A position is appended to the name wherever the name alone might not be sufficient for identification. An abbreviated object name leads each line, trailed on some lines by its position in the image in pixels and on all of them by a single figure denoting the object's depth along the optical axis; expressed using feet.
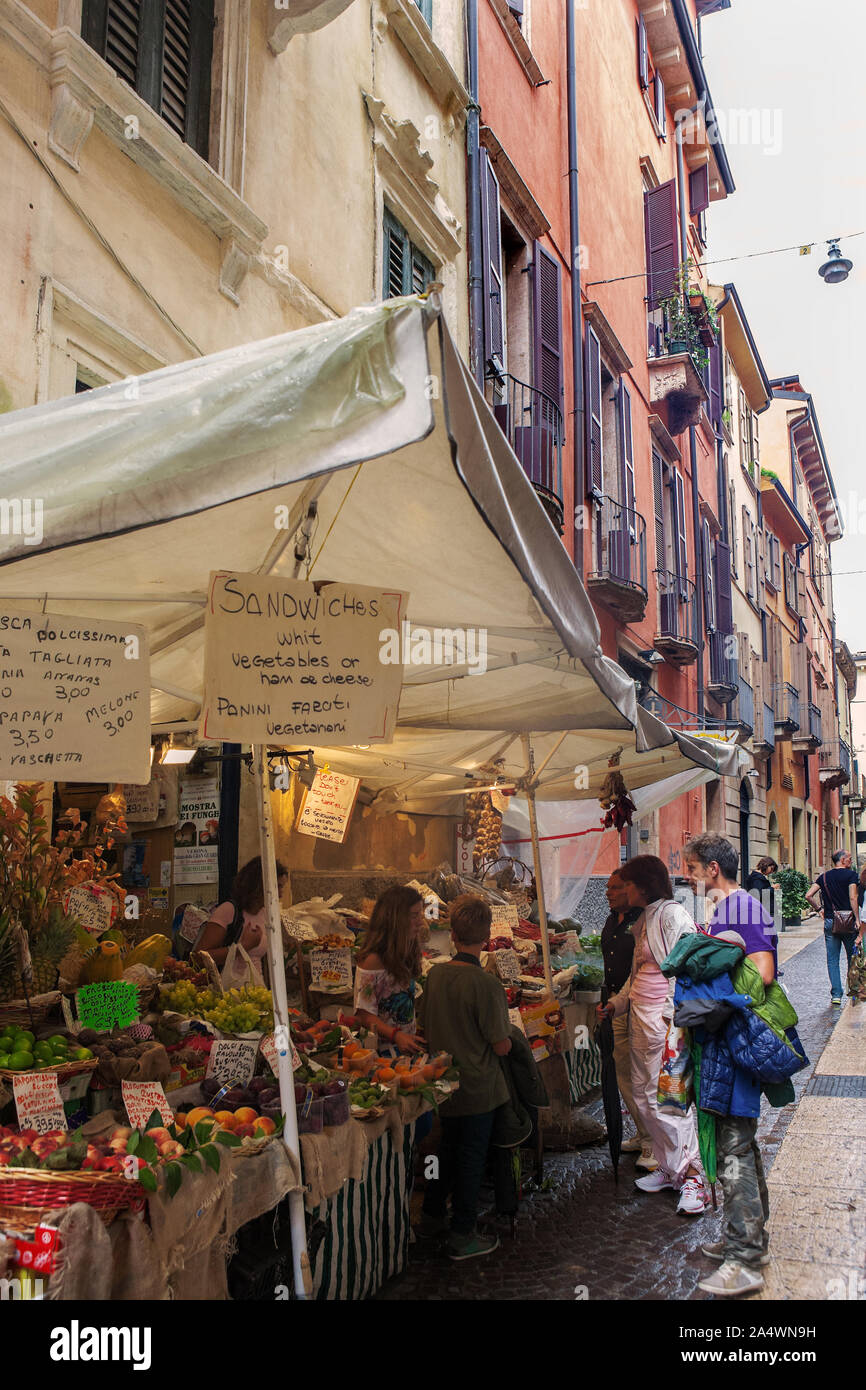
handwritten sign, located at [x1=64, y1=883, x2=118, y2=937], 15.47
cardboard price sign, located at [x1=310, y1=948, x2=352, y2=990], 20.52
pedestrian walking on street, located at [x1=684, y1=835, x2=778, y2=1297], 13.93
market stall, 8.04
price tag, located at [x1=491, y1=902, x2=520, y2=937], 26.76
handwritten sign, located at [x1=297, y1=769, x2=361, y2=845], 23.88
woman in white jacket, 18.19
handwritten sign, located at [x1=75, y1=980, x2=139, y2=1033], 13.24
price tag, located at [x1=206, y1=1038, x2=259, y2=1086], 13.03
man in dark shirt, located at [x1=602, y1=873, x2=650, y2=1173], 19.61
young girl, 17.44
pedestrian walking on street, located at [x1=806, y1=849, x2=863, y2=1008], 39.45
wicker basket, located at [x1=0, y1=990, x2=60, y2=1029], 12.91
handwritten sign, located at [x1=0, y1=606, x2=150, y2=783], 9.59
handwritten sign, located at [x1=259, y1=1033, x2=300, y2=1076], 11.99
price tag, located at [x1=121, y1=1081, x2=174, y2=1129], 11.03
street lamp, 66.90
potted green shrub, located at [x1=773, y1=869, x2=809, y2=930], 83.66
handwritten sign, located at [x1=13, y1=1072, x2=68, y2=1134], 10.39
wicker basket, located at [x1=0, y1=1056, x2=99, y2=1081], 11.48
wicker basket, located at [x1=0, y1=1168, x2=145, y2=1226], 8.71
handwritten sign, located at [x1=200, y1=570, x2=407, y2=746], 10.21
